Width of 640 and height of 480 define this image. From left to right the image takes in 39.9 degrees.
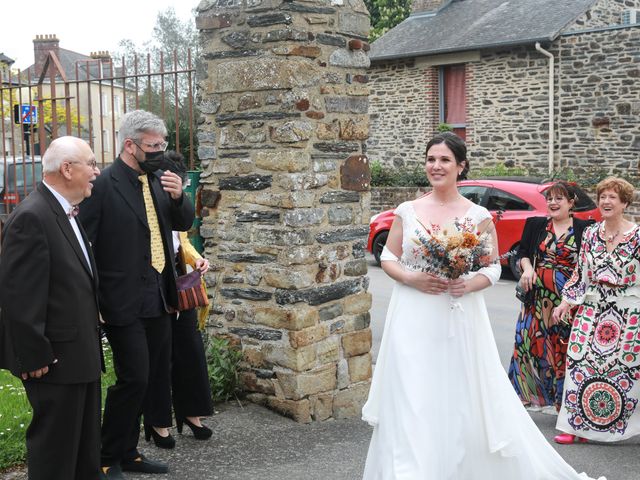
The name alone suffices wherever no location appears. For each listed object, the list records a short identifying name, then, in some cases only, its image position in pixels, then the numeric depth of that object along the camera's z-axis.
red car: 15.02
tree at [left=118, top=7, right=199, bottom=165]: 32.64
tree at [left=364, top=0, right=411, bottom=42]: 37.78
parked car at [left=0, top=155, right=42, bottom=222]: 9.02
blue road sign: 8.85
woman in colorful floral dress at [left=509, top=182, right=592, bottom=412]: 7.27
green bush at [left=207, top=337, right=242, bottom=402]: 6.79
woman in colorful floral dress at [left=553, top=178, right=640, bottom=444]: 6.62
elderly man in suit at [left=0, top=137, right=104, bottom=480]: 4.27
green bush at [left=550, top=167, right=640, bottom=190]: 19.88
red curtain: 25.09
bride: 4.89
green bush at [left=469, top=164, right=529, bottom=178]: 22.45
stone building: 22.23
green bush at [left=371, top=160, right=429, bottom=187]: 22.55
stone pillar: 6.57
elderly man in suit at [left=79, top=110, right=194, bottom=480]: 5.25
